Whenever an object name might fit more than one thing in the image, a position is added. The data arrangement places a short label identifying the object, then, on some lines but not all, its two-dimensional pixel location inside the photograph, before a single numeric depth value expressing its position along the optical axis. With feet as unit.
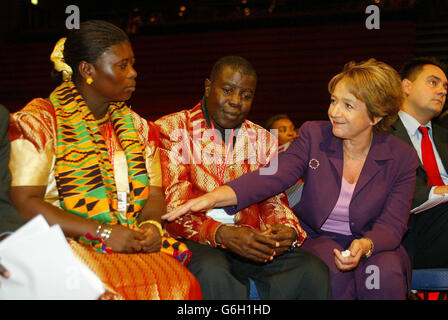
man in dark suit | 9.34
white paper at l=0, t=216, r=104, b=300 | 5.01
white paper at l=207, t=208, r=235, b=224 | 8.25
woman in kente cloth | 6.28
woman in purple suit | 7.60
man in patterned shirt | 7.05
